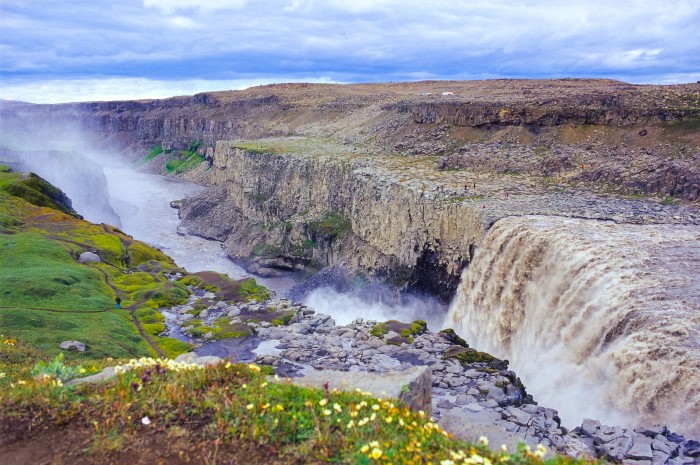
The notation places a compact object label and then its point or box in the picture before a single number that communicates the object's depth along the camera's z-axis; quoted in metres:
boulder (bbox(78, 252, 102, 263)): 49.19
